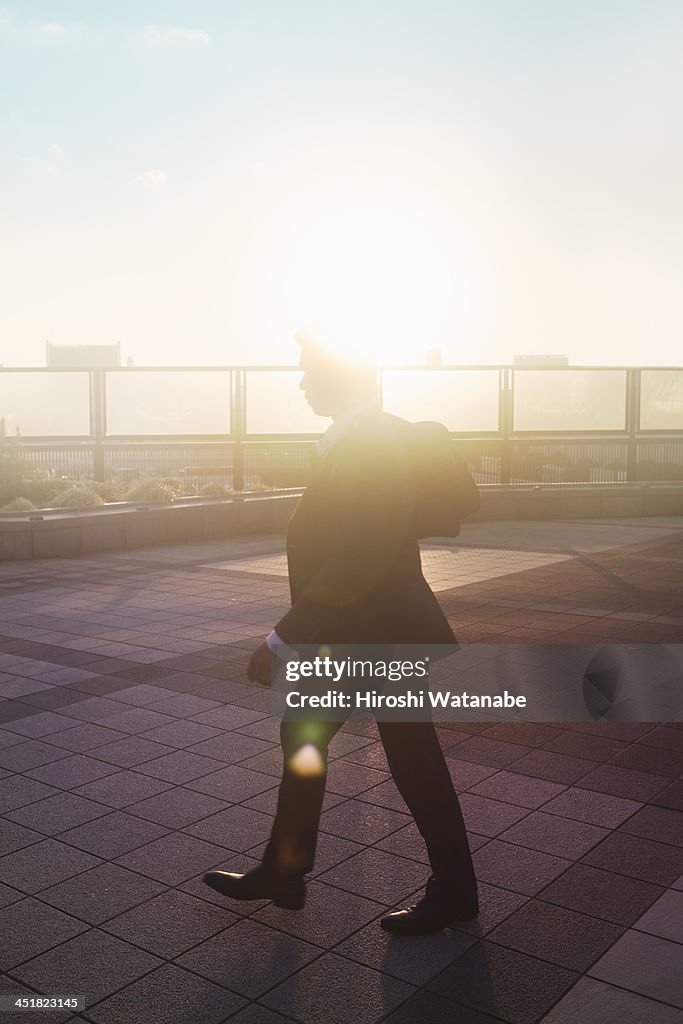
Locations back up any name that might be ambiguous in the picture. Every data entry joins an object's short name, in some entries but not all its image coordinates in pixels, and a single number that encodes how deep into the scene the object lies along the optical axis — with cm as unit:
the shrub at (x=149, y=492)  1434
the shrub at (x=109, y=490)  1460
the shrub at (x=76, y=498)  1397
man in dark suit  294
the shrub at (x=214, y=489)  1524
